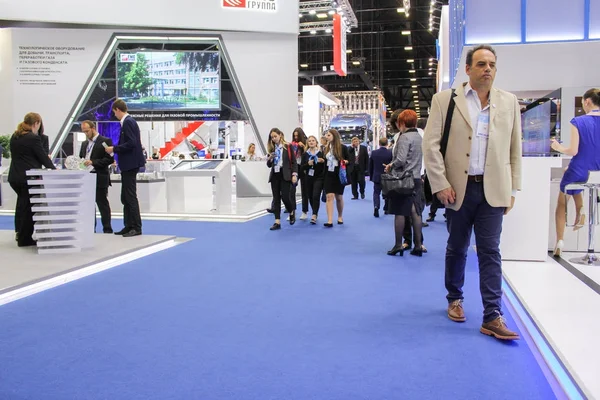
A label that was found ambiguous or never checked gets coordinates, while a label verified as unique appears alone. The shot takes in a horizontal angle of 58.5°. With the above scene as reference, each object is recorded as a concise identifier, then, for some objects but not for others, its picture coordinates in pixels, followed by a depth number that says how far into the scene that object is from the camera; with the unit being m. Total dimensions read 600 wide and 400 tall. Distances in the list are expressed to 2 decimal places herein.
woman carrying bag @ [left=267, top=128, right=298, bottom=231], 7.34
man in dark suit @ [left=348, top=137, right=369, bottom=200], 11.72
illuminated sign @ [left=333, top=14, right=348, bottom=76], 14.07
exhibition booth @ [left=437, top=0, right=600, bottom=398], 2.78
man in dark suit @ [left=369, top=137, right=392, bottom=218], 8.61
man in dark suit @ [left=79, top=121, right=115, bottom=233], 6.32
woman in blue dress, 4.78
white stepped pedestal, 5.11
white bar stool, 4.67
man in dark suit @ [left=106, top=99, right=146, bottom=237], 6.09
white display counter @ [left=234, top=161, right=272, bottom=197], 12.53
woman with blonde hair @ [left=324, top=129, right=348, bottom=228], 7.36
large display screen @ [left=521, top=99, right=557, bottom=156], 6.75
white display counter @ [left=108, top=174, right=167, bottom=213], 9.34
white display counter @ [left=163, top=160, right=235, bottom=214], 9.58
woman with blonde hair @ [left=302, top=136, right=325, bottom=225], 7.68
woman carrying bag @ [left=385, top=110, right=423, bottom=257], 5.22
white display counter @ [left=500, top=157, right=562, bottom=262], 4.79
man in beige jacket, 2.88
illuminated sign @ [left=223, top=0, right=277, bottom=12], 11.35
